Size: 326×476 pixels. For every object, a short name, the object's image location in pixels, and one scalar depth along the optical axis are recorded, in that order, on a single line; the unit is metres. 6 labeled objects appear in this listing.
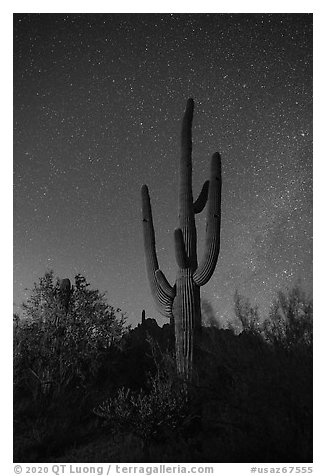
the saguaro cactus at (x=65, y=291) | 9.94
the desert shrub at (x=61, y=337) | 9.02
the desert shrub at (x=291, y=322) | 5.79
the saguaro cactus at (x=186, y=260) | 7.76
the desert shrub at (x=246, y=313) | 6.95
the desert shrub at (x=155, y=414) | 6.36
